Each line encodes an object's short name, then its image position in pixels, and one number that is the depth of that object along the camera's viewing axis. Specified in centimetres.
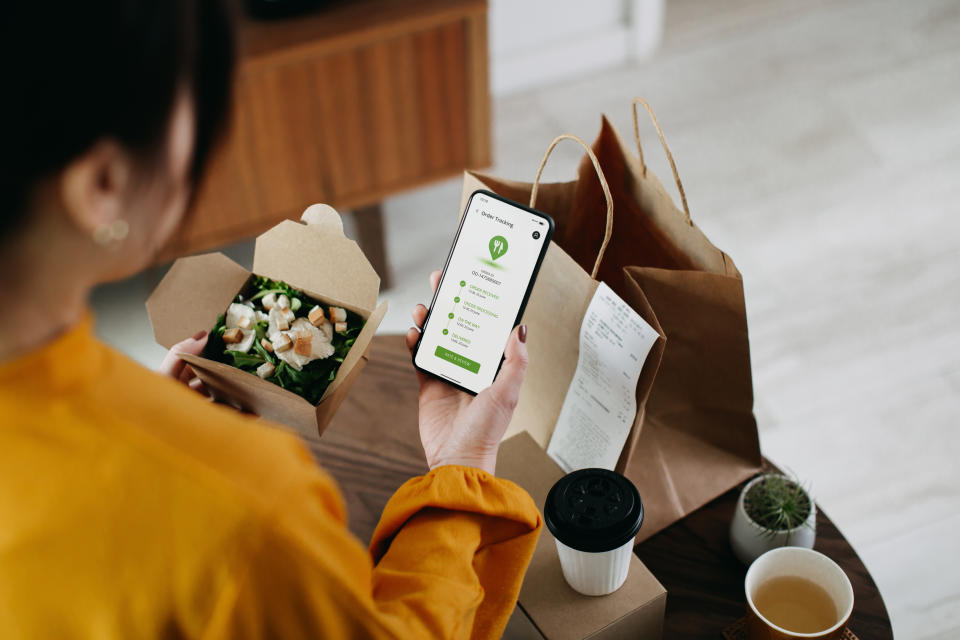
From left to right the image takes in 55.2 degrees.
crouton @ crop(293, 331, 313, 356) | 101
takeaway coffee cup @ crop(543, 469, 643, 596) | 81
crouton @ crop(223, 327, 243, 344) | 104
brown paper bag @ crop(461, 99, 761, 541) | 97
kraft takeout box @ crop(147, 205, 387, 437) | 100
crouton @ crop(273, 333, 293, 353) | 102
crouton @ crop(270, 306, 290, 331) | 105
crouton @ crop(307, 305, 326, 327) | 105
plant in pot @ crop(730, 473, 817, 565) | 95
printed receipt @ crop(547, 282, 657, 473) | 95
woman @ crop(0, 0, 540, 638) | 43
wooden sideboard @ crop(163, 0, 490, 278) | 191
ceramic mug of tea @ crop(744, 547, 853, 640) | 86
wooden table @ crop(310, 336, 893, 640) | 94
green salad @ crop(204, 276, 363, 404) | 101
